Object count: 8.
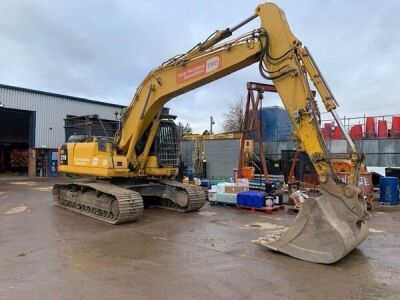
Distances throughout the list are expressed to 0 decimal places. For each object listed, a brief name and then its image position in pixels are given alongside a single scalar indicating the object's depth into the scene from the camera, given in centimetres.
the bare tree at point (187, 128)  7530
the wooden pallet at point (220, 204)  1362
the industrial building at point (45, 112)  3056
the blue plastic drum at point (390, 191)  1472
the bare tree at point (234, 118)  5043
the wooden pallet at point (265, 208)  1236
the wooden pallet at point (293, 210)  1219
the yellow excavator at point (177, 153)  666
